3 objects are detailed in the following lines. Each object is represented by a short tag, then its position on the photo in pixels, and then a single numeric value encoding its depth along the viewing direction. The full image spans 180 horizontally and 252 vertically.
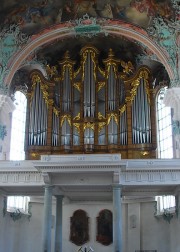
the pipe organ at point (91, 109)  20.20
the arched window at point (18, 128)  21.77
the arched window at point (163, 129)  21.11
